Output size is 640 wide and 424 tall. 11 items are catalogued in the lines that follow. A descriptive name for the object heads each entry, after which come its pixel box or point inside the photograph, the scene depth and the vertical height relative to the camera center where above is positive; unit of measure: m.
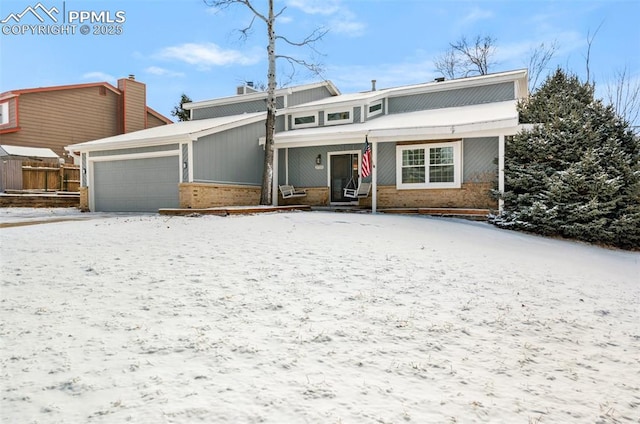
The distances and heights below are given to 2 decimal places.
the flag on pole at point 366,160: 12.85 +1.19
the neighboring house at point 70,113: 19.69 +4.54
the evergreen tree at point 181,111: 29.91 +6.50
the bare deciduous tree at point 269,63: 13.85 +4.71
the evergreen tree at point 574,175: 9.78 +0.57
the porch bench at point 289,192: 15.01 +0.20
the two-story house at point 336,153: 12.52 +1.53
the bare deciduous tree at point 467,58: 27.64 +9.84
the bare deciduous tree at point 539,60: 23.07 +8.01
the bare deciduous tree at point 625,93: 14.94 +3.88
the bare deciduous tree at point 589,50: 15.27 +5.69
